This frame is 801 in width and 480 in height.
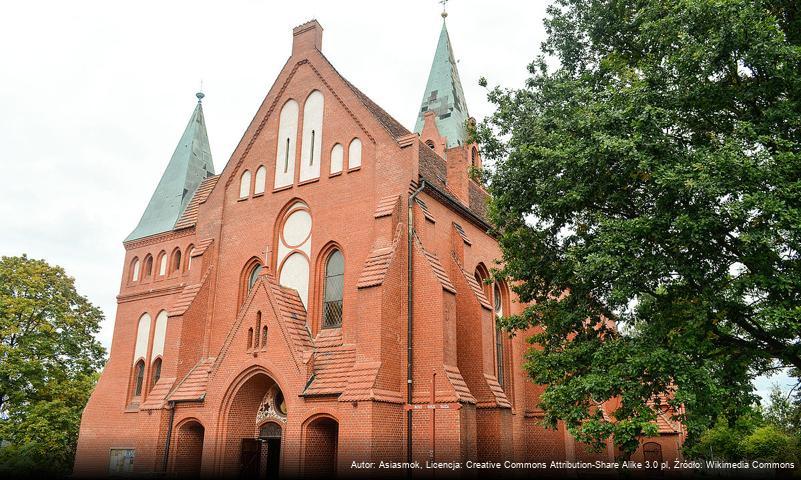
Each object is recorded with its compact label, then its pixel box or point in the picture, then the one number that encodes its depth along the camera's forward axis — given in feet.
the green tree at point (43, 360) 86.89
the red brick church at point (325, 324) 50.72
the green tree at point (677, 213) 34.19
